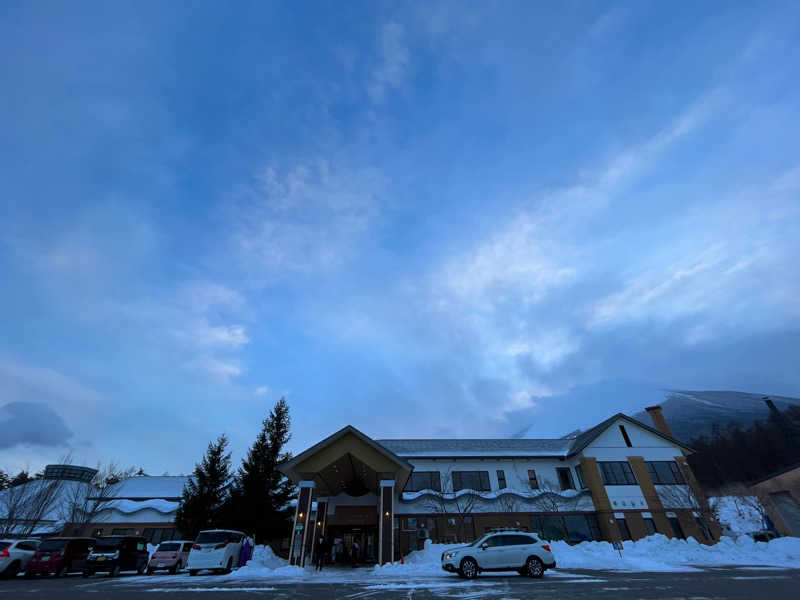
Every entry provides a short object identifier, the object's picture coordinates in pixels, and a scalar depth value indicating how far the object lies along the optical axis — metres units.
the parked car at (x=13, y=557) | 17.22
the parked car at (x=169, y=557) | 19.83
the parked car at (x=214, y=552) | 17.56
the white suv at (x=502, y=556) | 15.31
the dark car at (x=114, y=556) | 18.38
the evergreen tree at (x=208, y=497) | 28.03
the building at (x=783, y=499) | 30.64
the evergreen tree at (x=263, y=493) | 28.14
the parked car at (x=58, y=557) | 17.88
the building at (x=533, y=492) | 28.52
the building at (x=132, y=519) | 32.84
